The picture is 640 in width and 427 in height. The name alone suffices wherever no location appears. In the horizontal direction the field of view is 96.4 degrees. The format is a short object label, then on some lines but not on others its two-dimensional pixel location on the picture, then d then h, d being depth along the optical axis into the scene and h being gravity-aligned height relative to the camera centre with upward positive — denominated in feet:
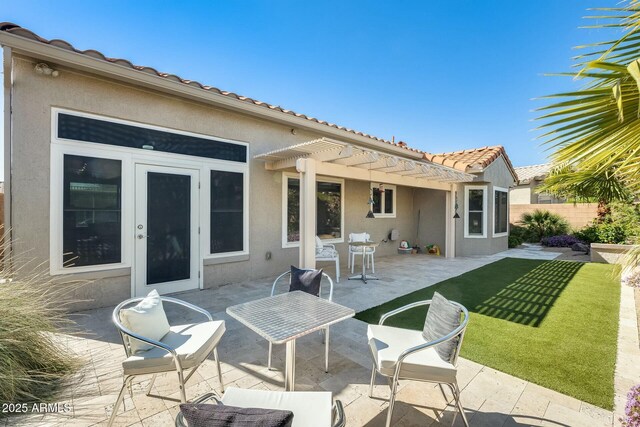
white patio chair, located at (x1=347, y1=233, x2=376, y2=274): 26.71 -2.65
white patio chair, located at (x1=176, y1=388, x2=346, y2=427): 5.35 -3.84
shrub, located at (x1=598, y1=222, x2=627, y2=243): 34.94 -2.30
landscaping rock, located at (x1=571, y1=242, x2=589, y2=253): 40.81 -4.69
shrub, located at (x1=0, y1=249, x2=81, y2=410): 8.22 -4.45
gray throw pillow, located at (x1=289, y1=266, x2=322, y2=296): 12.60 -3.03
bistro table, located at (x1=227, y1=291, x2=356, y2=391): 7.87 -3.25
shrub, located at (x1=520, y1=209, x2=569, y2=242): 50.31 -1.78
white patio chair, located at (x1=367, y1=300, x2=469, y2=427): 7.36 -4.07
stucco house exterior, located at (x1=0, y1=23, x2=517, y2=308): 14.75 +2.71
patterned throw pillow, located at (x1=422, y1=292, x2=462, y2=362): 8.11 -3.32
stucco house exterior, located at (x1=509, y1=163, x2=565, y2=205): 66.86 +5.11
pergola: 19.49 +3.92
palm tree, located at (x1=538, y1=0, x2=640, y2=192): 5.76 +2.29
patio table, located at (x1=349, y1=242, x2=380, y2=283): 23.77 -5.12
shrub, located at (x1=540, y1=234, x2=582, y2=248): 45.06 -4.17
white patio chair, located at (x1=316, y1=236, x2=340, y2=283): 23.91 -3.53
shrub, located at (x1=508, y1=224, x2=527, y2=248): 46.06 -3.65
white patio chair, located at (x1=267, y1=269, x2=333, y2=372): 10.45 -5.19
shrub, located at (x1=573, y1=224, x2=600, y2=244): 41.26 -2.96
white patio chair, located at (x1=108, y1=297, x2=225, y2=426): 7.41 -3.98
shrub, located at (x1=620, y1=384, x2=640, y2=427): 6.53 -4.55
